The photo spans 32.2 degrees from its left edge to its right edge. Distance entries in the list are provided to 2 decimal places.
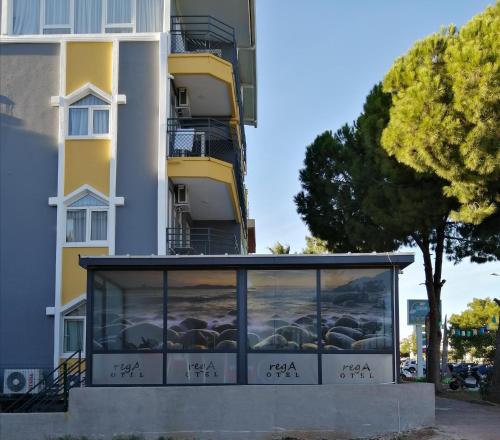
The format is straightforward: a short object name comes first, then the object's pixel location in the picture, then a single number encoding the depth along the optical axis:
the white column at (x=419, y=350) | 33.01
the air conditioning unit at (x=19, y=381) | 19.48
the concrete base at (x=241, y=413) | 14.84
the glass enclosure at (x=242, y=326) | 15.48
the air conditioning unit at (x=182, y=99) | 23.42
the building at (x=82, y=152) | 20.88
